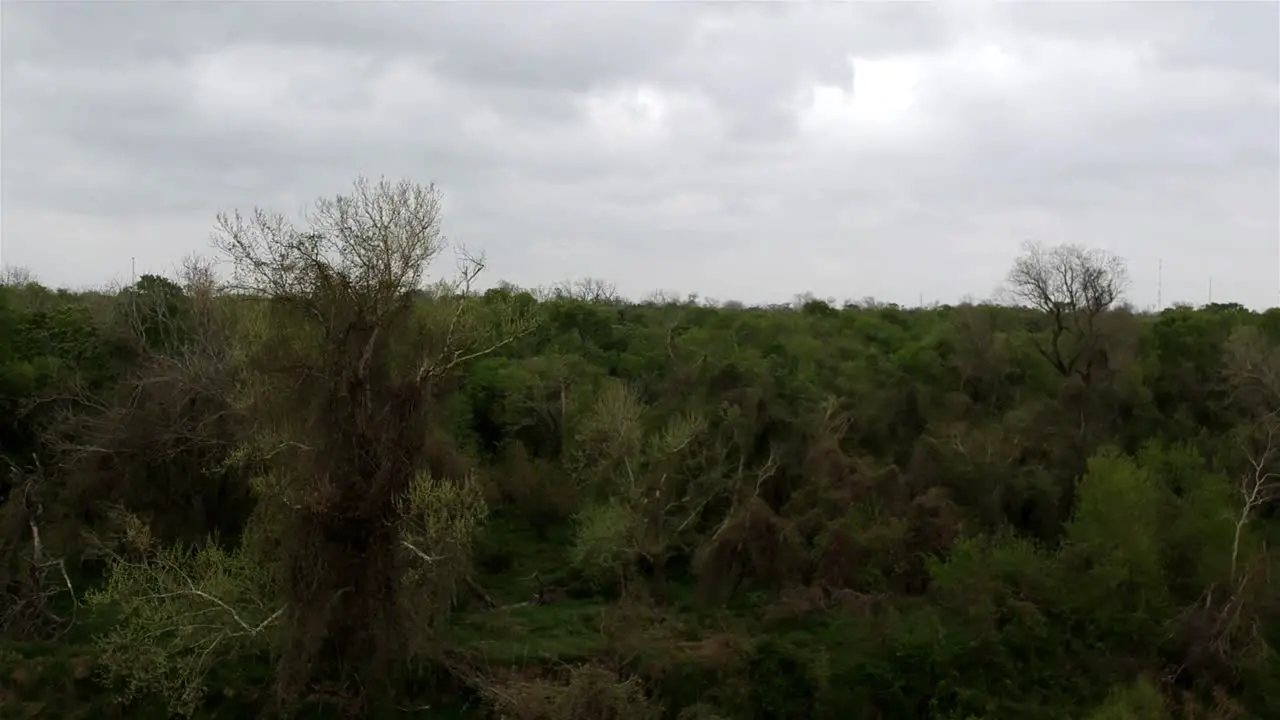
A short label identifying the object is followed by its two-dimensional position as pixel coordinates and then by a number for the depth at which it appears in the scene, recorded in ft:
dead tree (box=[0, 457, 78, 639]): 84.64
